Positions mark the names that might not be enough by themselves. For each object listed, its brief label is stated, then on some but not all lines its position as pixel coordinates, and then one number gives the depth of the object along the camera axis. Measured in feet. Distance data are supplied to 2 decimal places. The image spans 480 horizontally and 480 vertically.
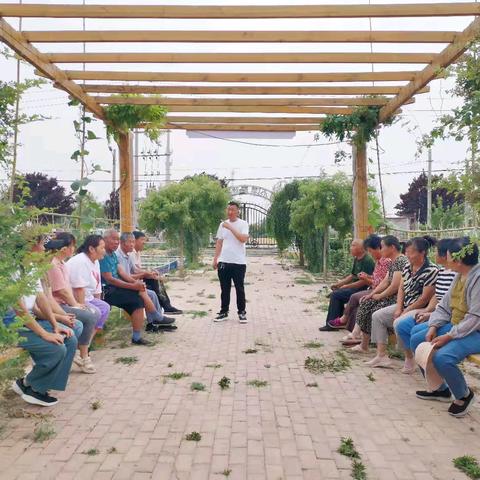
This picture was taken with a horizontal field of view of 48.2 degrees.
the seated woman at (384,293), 17.72
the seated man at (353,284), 21.91
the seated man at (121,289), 20.04
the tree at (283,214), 52.70
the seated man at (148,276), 22.89
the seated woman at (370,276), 19.53
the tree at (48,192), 107.11
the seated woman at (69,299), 15.82
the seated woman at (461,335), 12.46
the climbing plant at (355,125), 25.61
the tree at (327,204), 40.14
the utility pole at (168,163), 124.57
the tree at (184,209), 43.83
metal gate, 77.00
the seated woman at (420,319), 14.46
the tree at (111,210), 70.05
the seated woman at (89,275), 17.06
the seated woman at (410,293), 15.90
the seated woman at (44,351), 12.42
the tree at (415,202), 127.58
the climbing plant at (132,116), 24.49
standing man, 24.56
